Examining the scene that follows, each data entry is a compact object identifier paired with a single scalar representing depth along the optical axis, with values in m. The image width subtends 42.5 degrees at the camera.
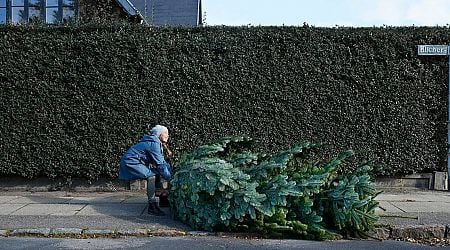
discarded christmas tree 7.75
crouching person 9.03
